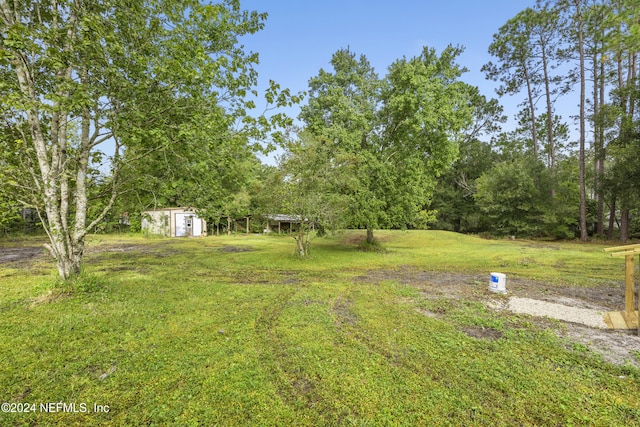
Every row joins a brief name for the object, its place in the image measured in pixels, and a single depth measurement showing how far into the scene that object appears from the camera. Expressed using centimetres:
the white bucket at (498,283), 678
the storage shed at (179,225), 2547
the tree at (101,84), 503
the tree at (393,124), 1325
